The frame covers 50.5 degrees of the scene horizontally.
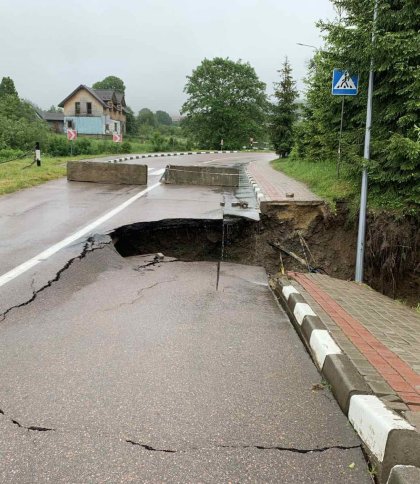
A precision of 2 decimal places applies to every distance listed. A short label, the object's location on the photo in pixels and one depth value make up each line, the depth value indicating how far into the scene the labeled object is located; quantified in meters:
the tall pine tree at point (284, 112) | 28.05
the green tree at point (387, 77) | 7.26
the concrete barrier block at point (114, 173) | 15.52
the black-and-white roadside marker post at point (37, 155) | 18.95
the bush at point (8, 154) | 28.80
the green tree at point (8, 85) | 68.75
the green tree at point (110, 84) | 100.25
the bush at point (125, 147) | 39.41
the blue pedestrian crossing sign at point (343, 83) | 8.51
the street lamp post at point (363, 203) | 7.74
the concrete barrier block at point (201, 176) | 15.82
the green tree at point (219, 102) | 62.38
